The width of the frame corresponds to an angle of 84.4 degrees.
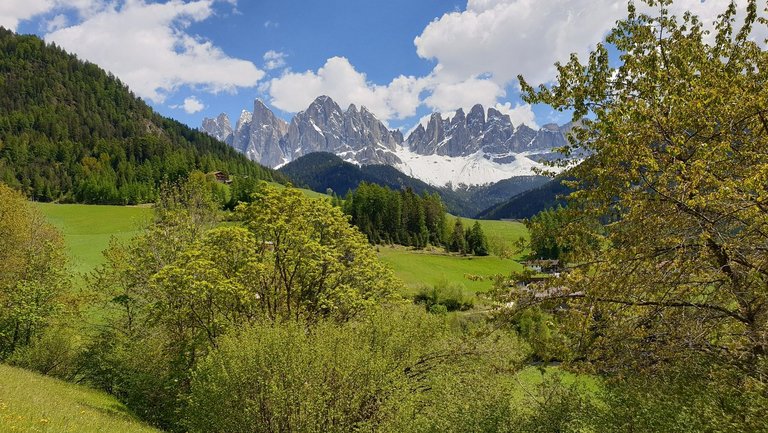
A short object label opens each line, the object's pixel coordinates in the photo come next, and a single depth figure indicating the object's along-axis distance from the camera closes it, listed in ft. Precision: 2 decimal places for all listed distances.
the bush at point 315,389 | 55.52
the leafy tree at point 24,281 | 95.71
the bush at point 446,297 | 222.69
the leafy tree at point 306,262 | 85.15
